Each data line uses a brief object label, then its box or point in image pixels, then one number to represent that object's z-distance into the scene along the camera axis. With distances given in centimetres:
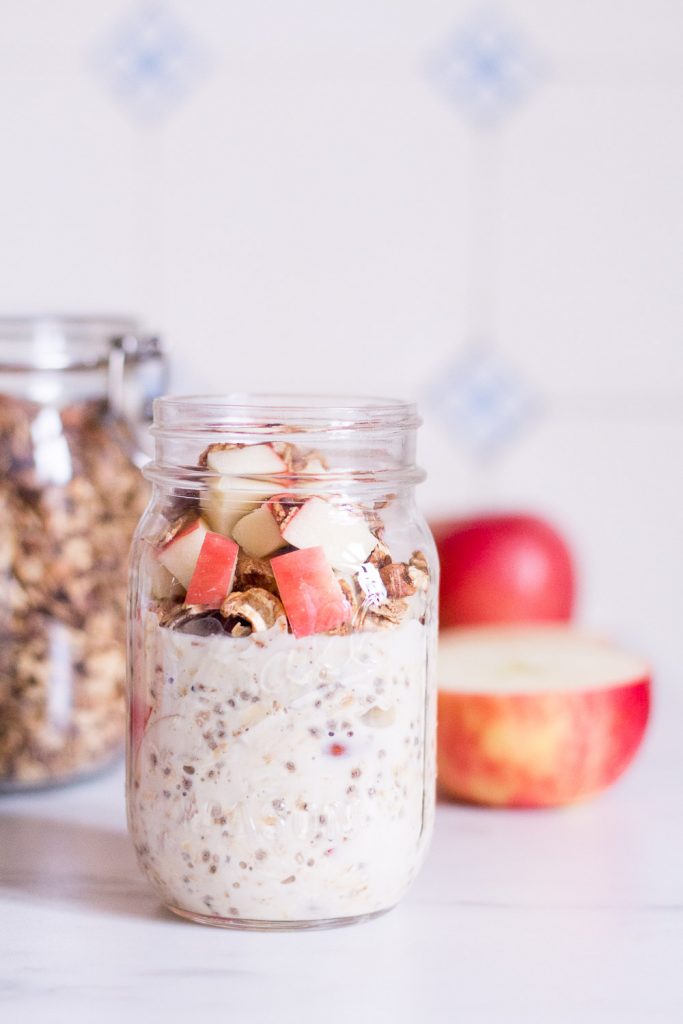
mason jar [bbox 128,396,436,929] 59
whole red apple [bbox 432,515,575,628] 84
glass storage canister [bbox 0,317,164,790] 68
